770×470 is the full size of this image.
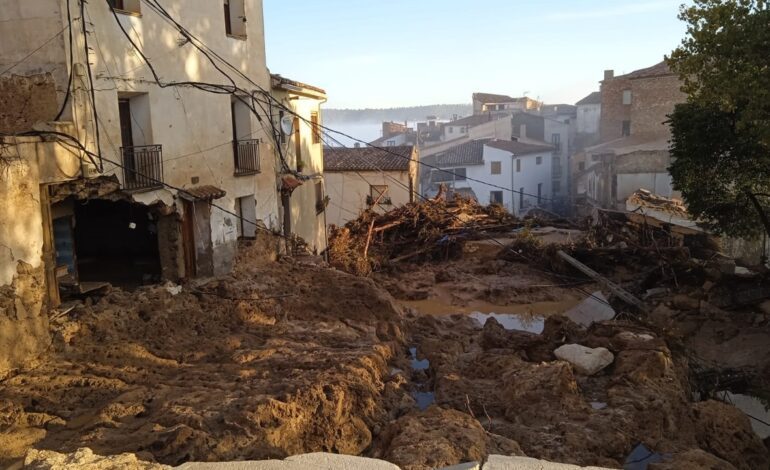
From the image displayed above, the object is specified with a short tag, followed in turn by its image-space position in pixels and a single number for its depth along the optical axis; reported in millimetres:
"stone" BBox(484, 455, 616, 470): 4383
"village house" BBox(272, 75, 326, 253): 19719
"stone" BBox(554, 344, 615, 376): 10141
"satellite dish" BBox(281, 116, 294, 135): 18658
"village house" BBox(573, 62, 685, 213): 37656
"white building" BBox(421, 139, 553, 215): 48156
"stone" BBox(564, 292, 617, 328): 16641
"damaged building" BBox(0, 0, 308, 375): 9531
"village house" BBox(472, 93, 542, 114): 73562
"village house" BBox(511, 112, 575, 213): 57469
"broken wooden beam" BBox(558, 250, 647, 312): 16544
